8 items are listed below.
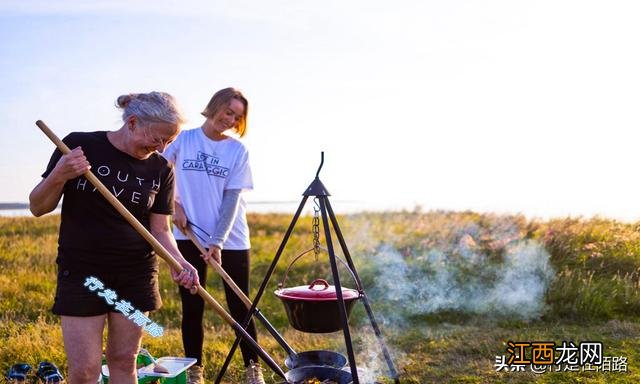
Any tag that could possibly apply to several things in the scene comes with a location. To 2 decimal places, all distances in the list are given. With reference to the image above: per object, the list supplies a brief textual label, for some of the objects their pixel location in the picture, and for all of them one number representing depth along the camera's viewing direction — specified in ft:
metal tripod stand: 11.44
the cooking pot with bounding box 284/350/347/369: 13.38
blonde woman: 13.62
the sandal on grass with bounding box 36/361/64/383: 14.17
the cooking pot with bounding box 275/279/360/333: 12.35
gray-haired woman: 9.31
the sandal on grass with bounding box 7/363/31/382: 14.39
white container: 12.51
